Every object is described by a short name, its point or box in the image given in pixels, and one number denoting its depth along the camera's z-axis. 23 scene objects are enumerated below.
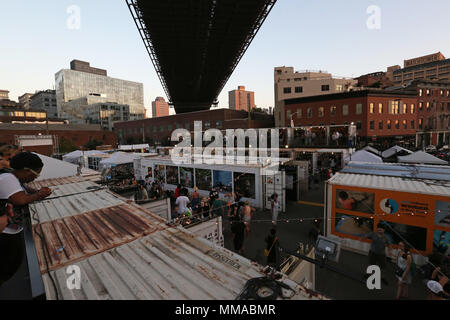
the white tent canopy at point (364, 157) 15.70
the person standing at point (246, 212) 9.16
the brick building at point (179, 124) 46.41
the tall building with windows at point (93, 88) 137.88
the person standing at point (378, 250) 6.59
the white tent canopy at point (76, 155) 25.88
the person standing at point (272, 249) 6.62
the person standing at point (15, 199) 2.85
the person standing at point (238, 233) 7.88
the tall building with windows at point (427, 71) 86.79
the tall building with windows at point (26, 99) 158.27
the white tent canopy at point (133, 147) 37.67
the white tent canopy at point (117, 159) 18.76
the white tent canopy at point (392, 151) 20.36
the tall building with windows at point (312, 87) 51.19
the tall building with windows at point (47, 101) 132.50
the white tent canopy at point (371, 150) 19.91
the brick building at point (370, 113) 34.22
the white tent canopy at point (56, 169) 9.99
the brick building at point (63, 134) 48.36
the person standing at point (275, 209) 10.40
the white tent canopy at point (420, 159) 14.94
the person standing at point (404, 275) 5.56
